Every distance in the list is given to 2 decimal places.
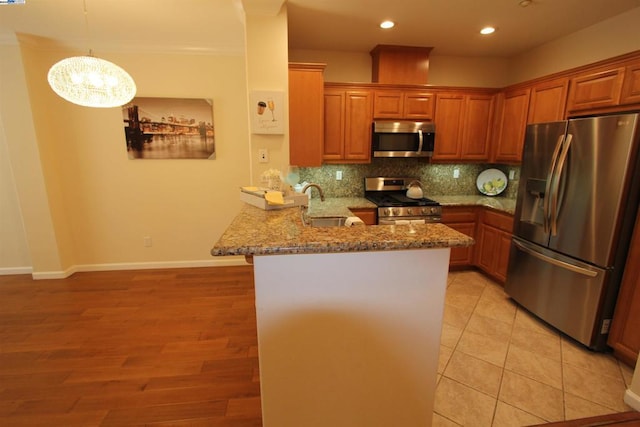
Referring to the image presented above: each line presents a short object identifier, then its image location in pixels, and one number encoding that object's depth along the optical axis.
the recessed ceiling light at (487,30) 2.73
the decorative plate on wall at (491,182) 3.68
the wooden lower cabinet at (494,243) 3.00
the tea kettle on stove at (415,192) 3.37
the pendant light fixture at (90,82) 1.91
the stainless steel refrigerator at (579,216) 1.93
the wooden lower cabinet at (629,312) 1.92
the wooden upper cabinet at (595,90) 2.14
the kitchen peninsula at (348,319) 1.16
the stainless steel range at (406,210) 3.10
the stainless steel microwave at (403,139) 3.21
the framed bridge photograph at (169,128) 3.25
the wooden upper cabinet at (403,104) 3.21
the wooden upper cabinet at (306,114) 2.78
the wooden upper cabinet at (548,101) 2.56
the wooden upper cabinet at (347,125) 3.14
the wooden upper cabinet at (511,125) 3.03
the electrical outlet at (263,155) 2.56
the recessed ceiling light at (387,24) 2.59
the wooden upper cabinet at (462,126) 3.35
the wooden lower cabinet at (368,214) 3.12
